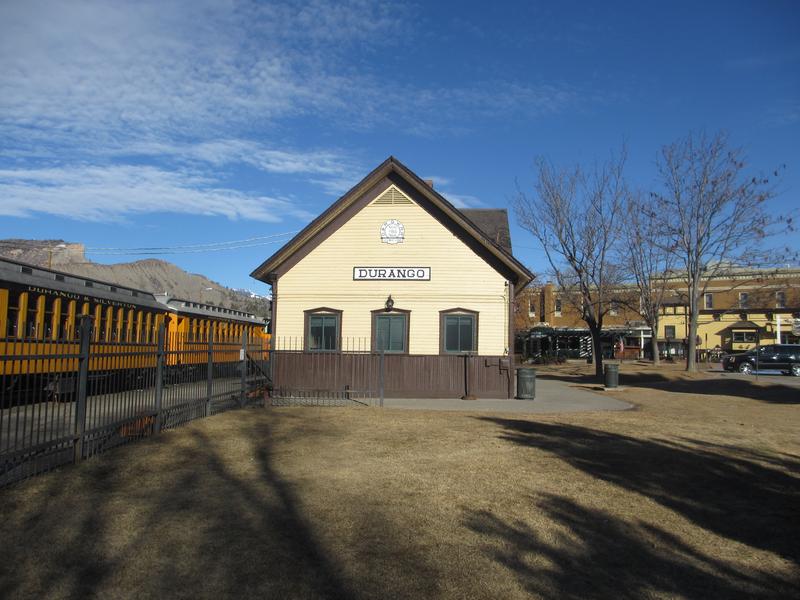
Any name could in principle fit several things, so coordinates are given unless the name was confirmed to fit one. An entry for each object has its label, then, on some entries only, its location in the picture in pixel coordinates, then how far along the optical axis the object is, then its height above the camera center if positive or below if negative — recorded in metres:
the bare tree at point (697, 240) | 33.22 +6.05
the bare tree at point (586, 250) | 33.91 +5.50
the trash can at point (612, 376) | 25.36 -0.71
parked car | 36.94 -0.01
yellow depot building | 20.16 +1.96
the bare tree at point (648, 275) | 35.97 +4.83
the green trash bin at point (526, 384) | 19.98 -0.84
